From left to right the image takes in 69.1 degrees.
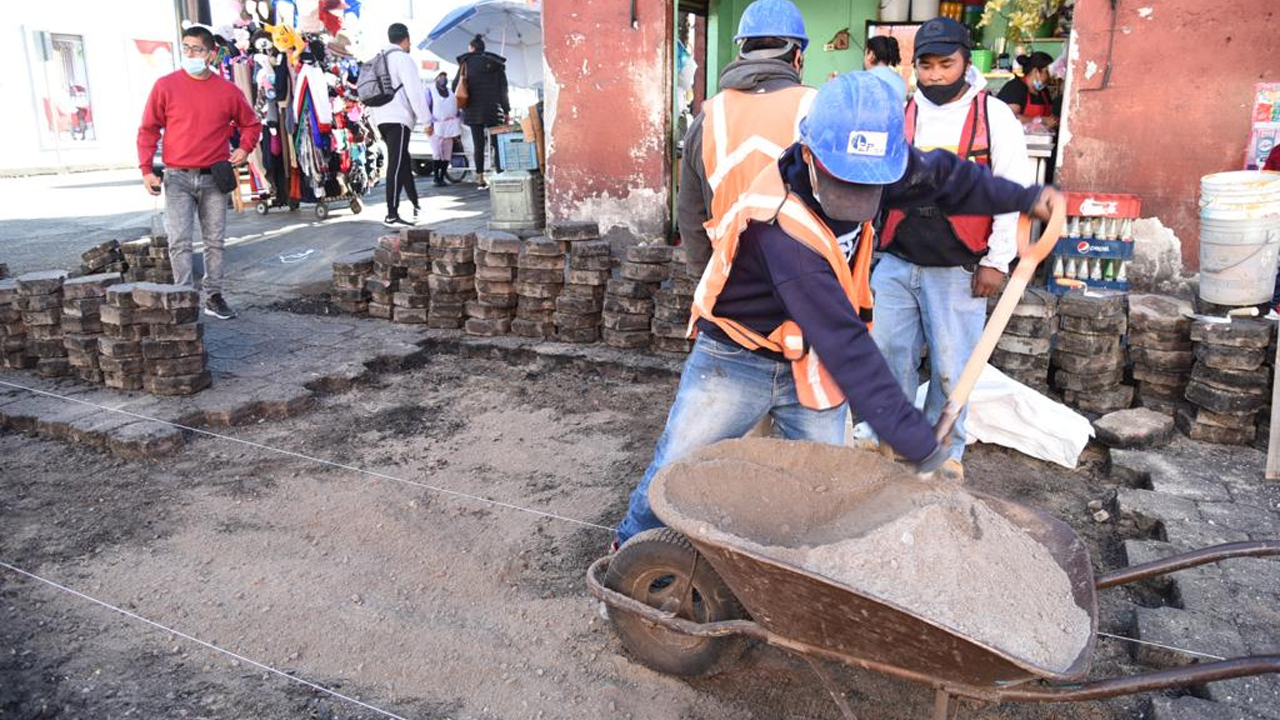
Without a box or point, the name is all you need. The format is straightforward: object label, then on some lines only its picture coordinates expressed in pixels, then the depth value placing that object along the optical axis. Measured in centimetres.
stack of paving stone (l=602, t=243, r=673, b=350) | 645
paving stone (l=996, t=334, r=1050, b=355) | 529
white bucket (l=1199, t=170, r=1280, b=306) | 536
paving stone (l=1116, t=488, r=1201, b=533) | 408
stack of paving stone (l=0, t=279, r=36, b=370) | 622
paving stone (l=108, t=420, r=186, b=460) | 500
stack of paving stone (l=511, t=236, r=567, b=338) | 677
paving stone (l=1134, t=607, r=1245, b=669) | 312
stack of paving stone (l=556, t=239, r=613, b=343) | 666
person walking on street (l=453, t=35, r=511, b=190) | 1323
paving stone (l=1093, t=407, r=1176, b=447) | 487
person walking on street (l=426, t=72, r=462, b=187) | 1504
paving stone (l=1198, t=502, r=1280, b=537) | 398
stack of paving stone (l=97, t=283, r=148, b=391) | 561
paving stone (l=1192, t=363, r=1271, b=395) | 480
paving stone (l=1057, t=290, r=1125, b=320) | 524
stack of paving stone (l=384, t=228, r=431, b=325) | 727
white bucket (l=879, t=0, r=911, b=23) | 1087
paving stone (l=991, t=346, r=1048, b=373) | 532
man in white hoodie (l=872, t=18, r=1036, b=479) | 393
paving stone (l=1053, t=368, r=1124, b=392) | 532
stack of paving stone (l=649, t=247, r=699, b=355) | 627
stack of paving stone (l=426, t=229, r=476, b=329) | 705
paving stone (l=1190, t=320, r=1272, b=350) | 476
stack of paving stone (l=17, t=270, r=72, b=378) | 604
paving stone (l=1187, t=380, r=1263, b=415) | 480
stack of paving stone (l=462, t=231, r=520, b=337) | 688
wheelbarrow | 218
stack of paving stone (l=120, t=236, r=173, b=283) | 840
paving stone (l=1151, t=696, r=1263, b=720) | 276
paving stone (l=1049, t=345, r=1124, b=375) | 529
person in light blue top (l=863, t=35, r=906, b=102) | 609
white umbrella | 1495
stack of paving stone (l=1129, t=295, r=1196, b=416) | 516
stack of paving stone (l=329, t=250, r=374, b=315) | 769
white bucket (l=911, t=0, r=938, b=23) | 1072
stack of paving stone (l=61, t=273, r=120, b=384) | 583
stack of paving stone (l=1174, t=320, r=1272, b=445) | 478
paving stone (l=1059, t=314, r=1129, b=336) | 525
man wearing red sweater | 692
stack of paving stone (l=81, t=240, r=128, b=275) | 860
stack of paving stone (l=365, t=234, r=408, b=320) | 741
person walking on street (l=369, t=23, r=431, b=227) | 1030
